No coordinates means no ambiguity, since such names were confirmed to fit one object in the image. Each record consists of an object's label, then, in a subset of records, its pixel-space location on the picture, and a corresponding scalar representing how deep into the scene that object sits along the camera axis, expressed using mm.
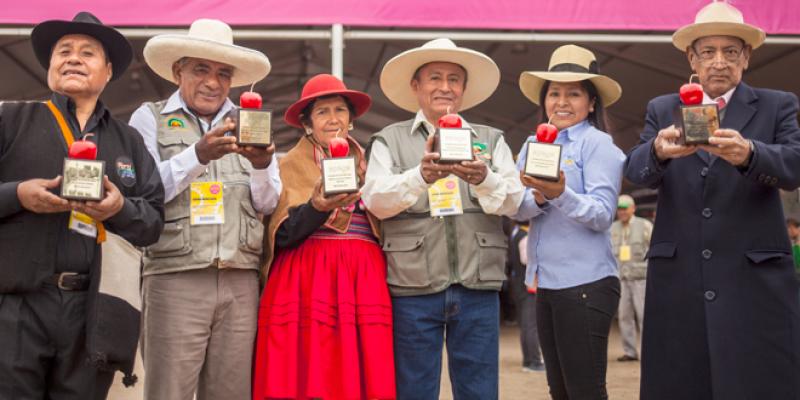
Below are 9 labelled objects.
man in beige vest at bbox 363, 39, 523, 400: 3385
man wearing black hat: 2664
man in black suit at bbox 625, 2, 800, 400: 2908
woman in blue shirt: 3273
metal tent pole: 5711
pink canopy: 5777
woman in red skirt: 3352
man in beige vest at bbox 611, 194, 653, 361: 9766
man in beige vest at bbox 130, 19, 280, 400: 3291
